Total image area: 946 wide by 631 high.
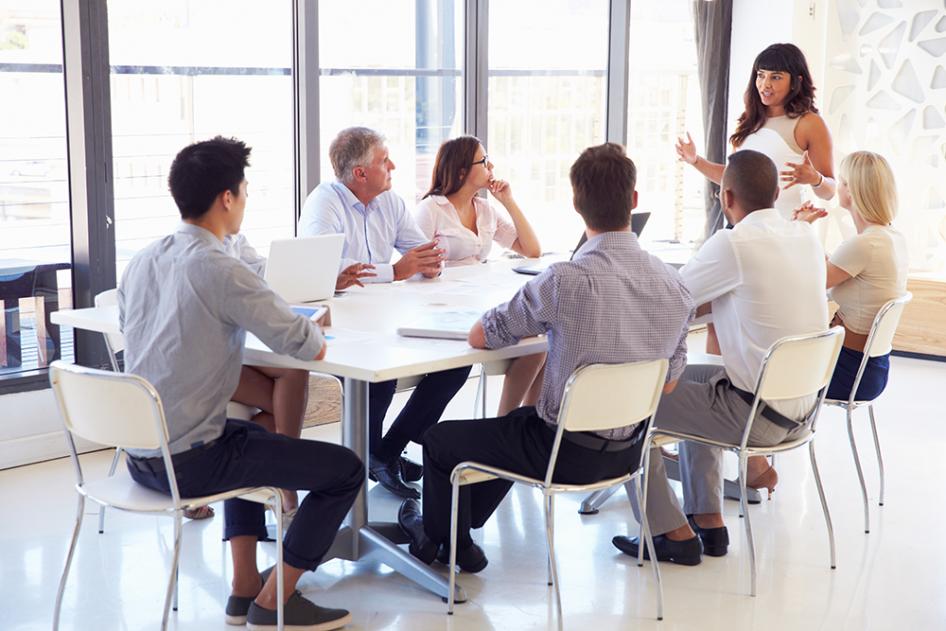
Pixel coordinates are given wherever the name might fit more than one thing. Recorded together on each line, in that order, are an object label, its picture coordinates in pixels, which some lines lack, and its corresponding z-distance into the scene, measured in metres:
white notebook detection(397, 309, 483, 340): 3.02
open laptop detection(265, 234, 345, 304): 3.34
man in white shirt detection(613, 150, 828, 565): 3.23
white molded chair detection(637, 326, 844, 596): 3.07
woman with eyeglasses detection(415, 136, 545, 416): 4.32
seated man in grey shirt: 2.59
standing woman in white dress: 4.43
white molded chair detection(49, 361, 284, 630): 2.46
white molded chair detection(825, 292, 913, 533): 3.57
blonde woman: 3.74
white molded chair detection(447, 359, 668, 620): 2.70
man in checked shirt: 2.79
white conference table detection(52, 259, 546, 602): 2.76
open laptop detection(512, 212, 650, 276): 4.08
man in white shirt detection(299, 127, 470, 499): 3.90
